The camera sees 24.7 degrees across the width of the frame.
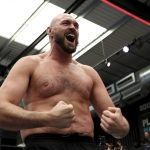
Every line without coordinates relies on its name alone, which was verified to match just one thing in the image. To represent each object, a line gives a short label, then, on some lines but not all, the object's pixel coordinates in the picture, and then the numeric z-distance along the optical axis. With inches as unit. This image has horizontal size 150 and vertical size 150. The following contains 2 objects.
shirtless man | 55.7
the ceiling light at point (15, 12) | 240.2
